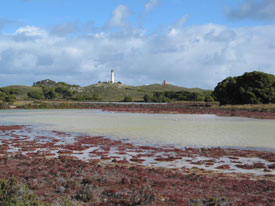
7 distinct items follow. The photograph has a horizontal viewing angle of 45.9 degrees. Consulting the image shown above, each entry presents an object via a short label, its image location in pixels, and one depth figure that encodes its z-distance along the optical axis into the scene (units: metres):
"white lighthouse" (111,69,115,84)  173.62
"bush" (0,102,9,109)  69.41
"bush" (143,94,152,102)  108.94
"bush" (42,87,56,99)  117.38
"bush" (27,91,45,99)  113.03
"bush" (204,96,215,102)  96.68
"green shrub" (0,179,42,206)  6.12
